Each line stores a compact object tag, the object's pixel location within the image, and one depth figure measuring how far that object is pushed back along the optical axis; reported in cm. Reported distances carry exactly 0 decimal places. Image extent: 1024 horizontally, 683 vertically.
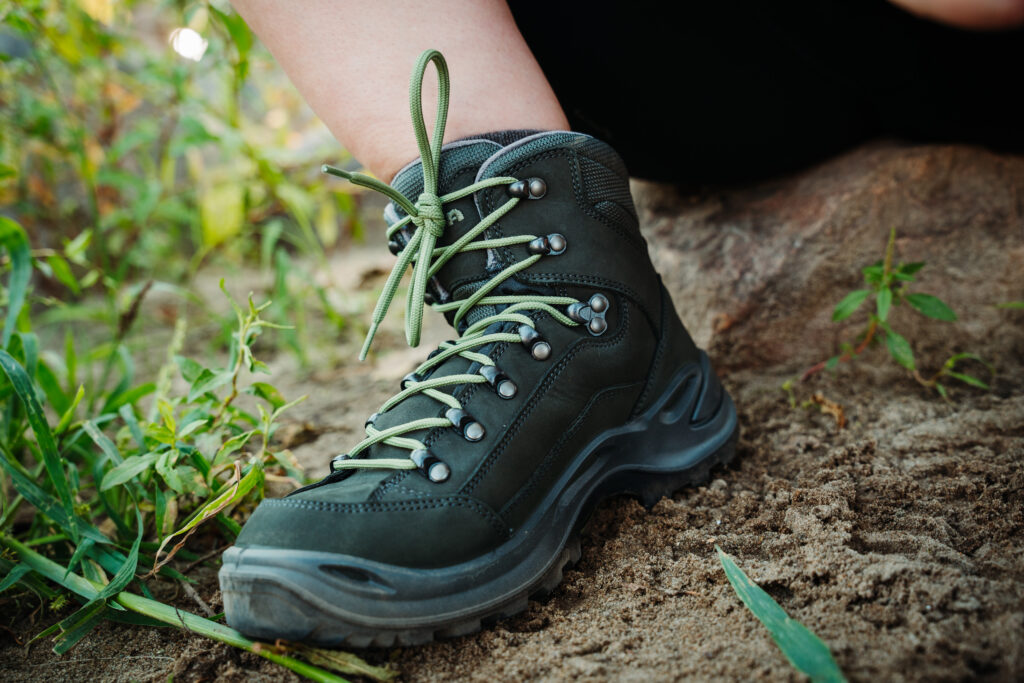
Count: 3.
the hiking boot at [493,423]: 53
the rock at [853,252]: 71
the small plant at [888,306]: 66
